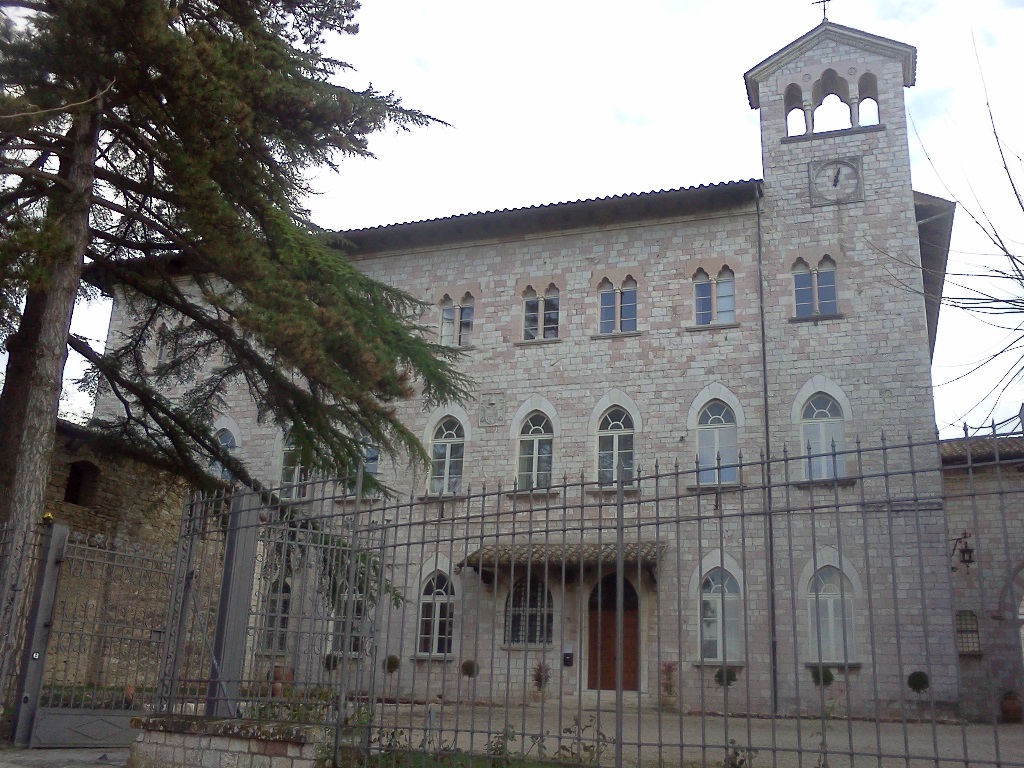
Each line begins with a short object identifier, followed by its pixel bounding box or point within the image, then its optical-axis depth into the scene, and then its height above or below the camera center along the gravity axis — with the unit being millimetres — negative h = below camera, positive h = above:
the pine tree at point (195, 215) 10672 +5209
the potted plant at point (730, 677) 14883 +161
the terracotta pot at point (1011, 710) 16938 -167
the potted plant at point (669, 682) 17219 +59
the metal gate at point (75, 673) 9477 -107
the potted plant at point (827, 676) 14086 +220
